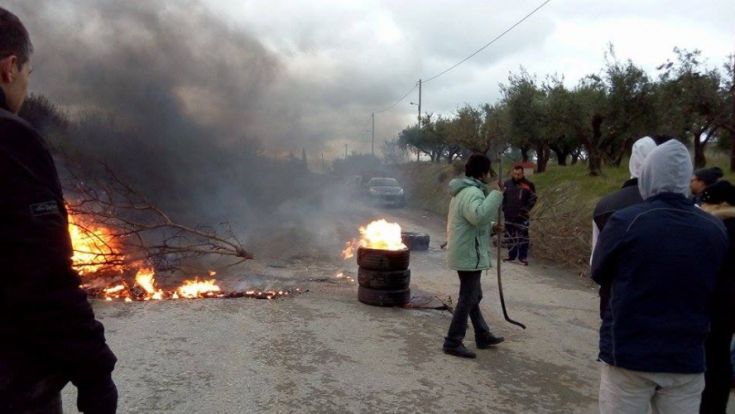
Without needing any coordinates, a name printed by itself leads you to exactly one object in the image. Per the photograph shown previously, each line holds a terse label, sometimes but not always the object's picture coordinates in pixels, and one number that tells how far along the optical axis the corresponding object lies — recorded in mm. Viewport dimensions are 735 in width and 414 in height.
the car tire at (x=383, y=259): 6469
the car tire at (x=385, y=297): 6551
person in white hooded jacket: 3154
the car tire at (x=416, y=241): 11625
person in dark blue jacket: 2361
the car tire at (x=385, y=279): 6531
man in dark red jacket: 10016
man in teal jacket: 4766
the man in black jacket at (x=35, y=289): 1386
